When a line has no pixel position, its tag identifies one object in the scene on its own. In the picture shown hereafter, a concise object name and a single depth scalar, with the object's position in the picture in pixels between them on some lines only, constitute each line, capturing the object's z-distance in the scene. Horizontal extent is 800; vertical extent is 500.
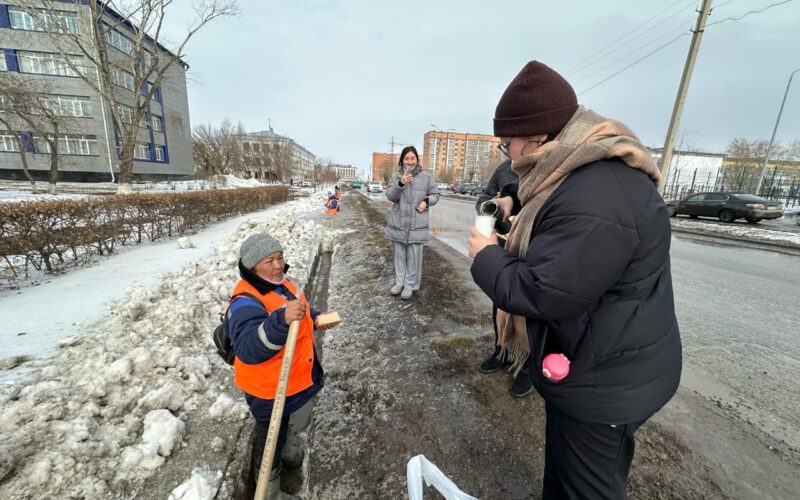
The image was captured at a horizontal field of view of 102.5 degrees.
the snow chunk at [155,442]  1.80
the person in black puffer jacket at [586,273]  0.95
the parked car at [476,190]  35.86
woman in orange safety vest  1.58
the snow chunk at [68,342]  2.72
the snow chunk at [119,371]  2.29
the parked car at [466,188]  39.78
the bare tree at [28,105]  14.44
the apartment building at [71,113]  28.36
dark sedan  14.31
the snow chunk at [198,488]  1.66
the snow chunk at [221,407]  2.24
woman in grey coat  4.26
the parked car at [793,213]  16.30
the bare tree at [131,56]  14.05
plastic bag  1.42
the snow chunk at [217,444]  1.99
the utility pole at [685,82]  9.93
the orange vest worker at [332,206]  14.55
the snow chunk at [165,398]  2.16
